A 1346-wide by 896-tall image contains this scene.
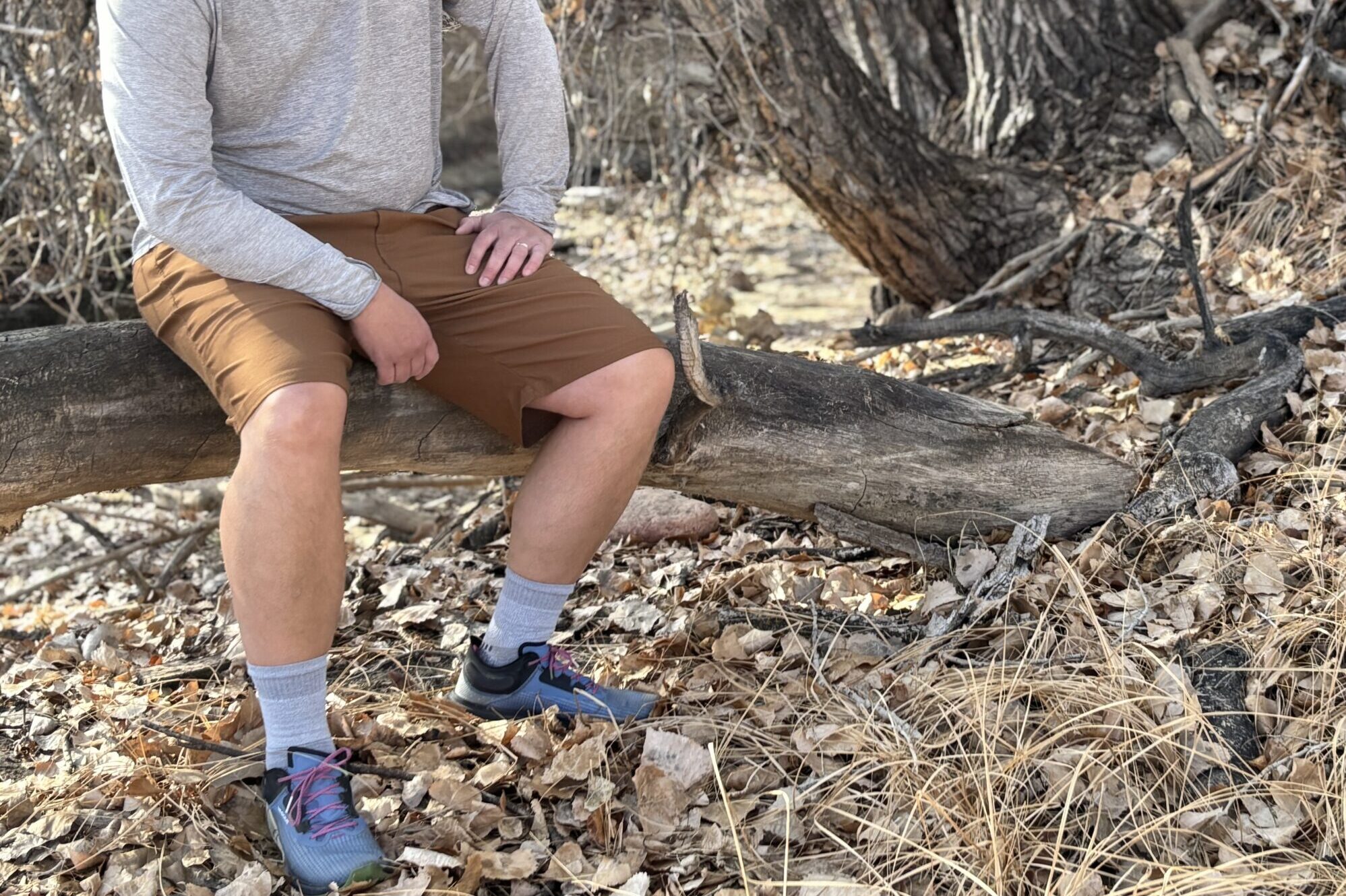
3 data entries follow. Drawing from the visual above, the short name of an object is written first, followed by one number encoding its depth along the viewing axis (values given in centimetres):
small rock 351
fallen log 237
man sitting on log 206
